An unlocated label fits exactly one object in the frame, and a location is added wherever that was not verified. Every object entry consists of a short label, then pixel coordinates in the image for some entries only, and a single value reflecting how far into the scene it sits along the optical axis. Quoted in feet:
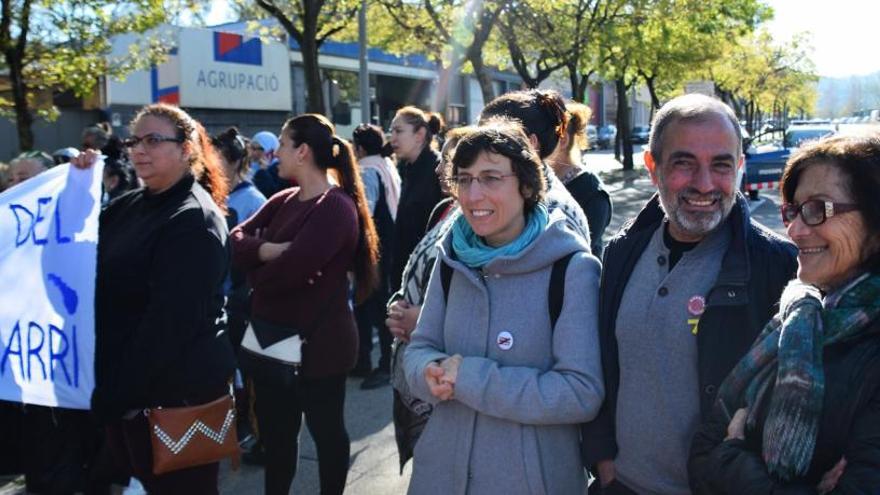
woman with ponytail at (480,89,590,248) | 10.13
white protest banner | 9.67
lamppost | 49.14
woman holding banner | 9.33
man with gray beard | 6.85
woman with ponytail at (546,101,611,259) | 11.99
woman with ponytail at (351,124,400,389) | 21.17
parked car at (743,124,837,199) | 57.82
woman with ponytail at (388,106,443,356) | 18.38
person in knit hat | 25.75
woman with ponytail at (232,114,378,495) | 11.94
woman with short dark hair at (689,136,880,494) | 5.41
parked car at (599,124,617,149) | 177.19
